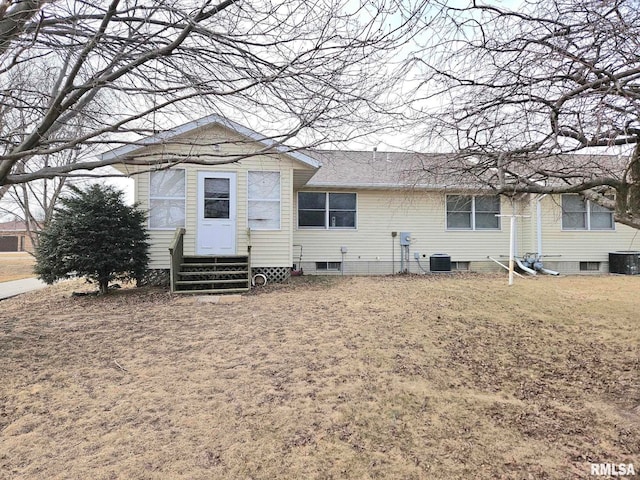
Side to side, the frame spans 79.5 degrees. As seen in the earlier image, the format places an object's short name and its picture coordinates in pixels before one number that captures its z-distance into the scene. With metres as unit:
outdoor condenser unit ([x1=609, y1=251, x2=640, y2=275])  12.72
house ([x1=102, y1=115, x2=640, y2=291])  9.70
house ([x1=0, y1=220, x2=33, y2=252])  41.84
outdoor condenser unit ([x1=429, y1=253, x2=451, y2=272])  12.71
